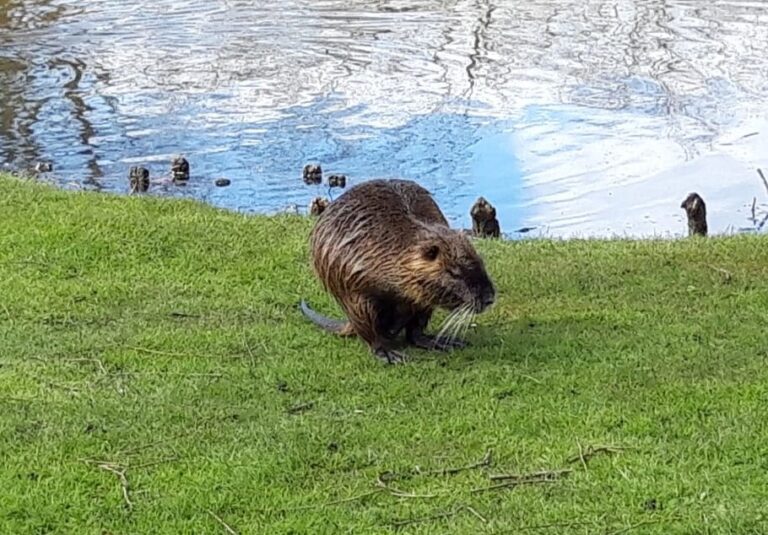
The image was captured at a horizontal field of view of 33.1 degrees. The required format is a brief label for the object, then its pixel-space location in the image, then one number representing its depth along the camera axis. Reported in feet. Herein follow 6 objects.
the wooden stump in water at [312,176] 32.73
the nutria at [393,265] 14.94
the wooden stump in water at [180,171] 32.96
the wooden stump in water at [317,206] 25.19
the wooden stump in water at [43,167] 33.99
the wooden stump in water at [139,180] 30.96
